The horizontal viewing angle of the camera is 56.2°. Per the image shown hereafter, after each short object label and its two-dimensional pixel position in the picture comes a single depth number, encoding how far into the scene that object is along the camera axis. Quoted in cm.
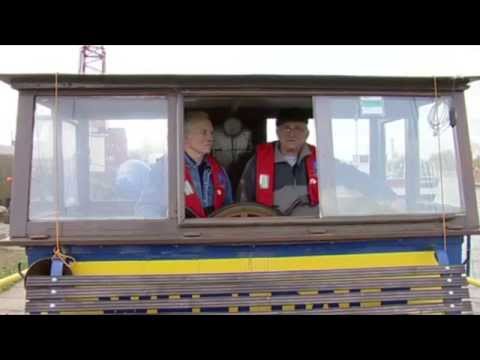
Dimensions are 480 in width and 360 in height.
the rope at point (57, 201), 253
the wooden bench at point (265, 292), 246
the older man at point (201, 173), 299
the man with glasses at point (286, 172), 329
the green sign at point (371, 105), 278
